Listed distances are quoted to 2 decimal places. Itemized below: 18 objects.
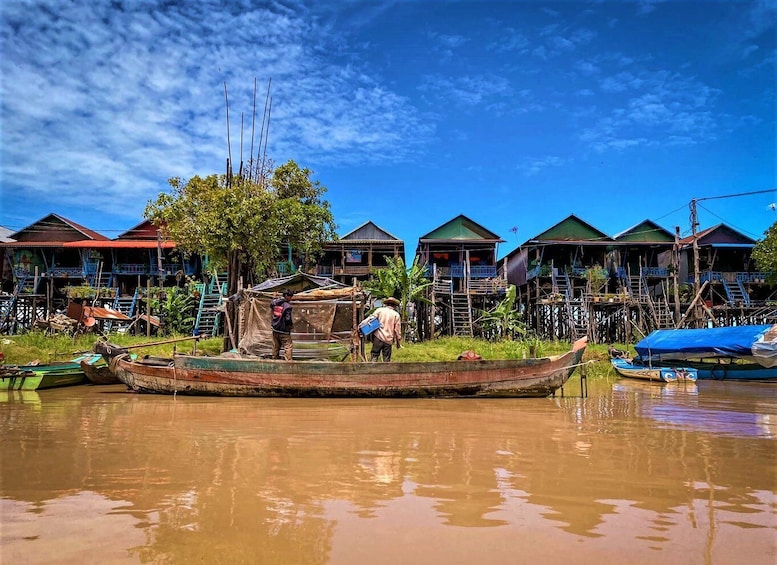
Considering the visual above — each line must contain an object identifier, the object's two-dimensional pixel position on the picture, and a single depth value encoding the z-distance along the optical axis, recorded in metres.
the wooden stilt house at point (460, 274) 24.44
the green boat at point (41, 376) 9.68
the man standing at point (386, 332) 9.30
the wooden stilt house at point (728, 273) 25.94
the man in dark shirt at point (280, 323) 9.41
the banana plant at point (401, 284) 19.72
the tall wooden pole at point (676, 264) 24.28
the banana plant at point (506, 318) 20.75
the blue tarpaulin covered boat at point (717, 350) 13.34
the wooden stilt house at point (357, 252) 25.31
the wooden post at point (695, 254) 20.67
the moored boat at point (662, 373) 13.51
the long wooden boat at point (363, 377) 8.49
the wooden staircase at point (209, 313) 22.62
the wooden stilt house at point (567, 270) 24.34
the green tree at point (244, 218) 14.52
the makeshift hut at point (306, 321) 10.73
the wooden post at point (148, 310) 19.72
